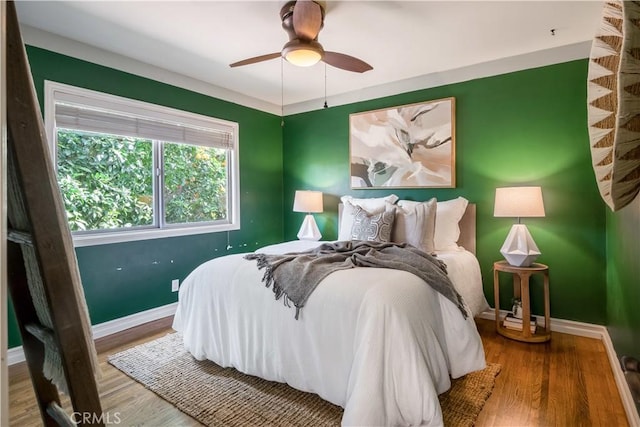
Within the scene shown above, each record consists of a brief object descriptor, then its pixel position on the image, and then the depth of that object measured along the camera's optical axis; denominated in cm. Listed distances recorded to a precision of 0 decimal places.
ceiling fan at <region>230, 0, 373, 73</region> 194
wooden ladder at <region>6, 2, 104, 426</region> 70
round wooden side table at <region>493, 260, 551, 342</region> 267
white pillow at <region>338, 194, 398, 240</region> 338
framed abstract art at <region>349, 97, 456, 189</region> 344
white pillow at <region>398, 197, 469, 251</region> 311
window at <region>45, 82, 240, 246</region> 277
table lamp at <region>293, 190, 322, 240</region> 401
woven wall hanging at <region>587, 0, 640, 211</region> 59
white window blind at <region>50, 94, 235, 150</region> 273
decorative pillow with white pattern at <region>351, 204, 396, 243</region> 290
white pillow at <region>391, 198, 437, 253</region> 290
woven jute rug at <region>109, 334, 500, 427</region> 175
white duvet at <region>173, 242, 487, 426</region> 154
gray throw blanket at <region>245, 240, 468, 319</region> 189
